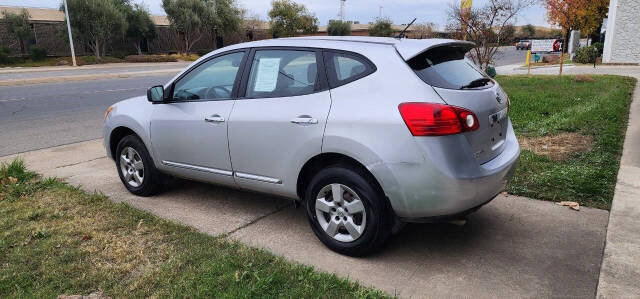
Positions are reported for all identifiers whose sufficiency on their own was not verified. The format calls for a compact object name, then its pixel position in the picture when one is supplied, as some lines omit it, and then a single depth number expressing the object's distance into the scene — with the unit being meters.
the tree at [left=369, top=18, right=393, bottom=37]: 66.50
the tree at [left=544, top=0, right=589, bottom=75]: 32.62
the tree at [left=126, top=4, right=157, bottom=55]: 44.03
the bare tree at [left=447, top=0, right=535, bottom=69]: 13.18
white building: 24.91
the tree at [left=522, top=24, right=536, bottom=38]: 73.89
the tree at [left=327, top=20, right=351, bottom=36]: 63.81
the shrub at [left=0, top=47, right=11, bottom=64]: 34.78
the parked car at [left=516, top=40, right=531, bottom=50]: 62.98
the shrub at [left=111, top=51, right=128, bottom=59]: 42.06
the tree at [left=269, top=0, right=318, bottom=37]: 55.62
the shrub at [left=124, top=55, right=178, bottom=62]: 39.59
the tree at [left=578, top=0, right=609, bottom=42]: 35.28
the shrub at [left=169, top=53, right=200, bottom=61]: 42.53
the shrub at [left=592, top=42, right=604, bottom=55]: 29.91
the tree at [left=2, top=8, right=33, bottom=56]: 37.72
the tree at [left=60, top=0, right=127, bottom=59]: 37.75
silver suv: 3.13
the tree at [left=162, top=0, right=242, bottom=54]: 45.53
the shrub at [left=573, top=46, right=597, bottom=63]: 26.48
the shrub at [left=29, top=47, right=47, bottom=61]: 37.71
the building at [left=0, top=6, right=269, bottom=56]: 39.09
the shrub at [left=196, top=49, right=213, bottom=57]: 49.91
